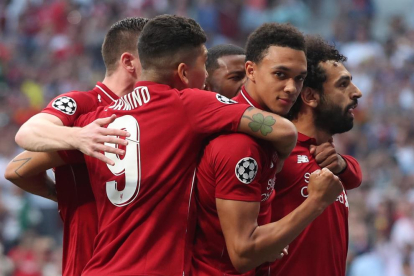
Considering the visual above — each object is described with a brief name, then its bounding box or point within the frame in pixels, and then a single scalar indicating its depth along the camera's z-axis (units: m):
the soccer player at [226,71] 10.50
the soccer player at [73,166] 8.12
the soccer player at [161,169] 7.23
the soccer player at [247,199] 7.14
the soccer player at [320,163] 8.76
